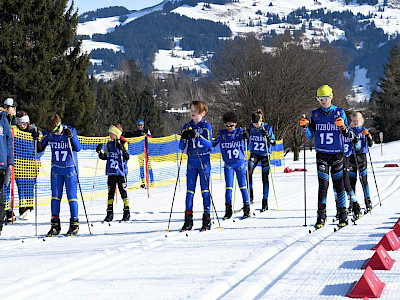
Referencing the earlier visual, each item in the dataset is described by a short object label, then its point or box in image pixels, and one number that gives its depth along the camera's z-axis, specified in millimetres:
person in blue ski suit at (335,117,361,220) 17391
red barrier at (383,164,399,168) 52253
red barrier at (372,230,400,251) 11525
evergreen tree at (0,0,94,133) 56594
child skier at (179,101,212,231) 15695
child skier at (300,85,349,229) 15227
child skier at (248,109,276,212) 21462
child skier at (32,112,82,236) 15898
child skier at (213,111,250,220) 19016
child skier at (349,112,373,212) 19547
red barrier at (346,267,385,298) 7805
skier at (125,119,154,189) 33416
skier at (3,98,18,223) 18625
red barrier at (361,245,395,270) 9662
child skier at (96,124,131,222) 19219
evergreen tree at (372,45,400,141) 138500
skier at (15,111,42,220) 20125
